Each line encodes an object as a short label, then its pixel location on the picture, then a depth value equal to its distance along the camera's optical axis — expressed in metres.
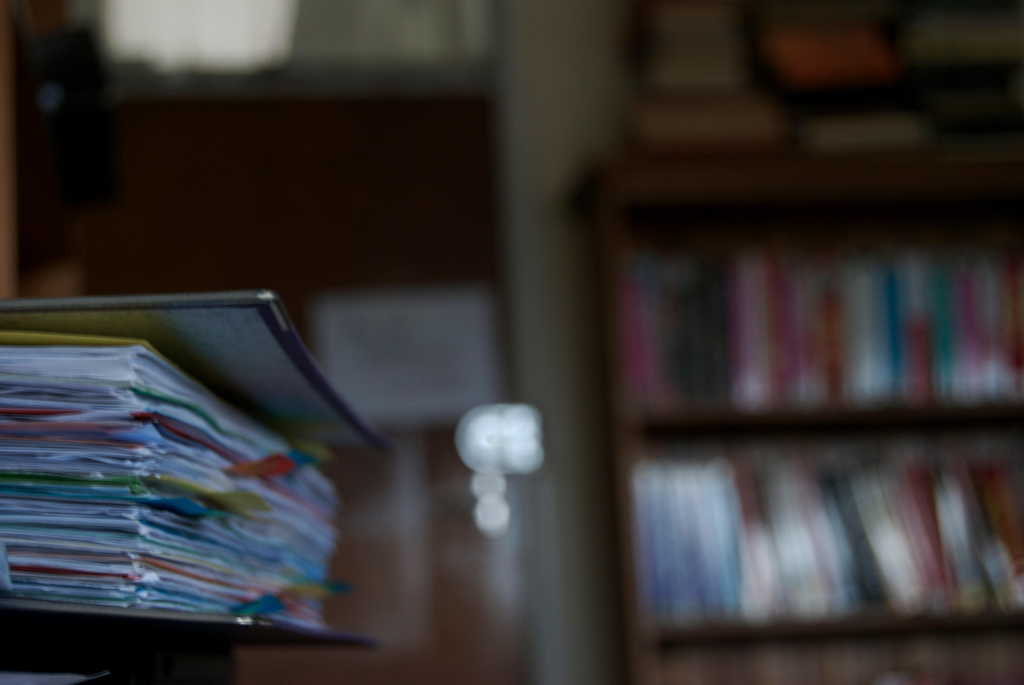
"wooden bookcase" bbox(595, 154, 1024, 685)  1.82
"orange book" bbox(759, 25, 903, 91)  1.97
